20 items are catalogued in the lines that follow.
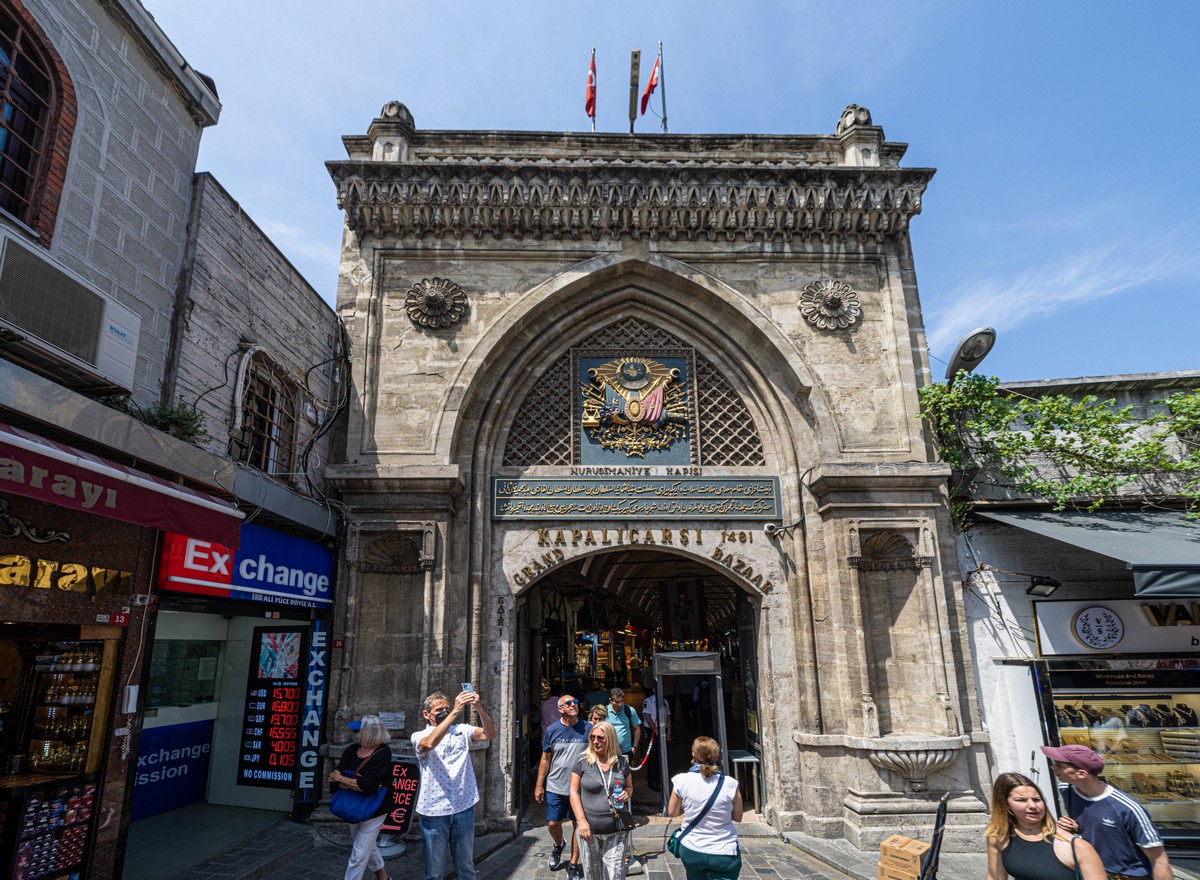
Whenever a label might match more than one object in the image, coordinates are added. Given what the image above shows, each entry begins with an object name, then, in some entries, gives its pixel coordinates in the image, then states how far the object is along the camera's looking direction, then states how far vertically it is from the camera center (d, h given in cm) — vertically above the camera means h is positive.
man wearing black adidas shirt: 386 -121
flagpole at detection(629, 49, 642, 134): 1179 +937
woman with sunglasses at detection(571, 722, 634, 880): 473 -127
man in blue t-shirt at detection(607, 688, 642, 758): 764 -120
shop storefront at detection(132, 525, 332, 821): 766 -83
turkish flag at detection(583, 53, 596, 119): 1226 +933
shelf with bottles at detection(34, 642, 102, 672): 548 -23
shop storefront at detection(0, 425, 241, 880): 474 -12
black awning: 668 +83
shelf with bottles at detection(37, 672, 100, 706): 546 -47
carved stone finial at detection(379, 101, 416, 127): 984 +737
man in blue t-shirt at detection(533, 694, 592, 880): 661 -141
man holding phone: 501 -127
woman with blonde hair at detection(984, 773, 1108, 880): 320 -111
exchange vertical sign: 782 -105
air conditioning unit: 463 +226
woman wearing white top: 423 -126
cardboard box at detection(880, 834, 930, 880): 562 -200
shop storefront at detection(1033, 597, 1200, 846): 775 -109
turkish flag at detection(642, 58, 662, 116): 1198 +939
